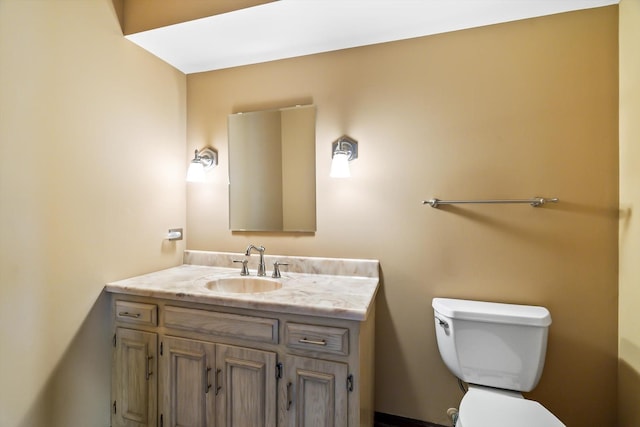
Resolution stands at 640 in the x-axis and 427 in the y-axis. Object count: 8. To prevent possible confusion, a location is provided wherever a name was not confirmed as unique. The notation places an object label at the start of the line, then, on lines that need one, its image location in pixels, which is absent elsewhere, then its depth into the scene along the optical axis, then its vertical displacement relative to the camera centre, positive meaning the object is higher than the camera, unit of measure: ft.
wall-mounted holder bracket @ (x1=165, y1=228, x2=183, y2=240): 6.40 -0.49
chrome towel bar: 4.67 +0.19
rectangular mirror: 6.02 +0.93
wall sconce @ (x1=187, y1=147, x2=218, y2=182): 6.33 +1.11
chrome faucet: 5.81 -0.95
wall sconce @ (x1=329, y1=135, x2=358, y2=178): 5.44 +1.11
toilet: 4.17 -2.05
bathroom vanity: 3.91 -2.12
